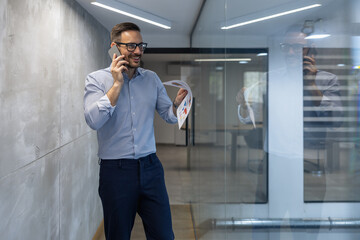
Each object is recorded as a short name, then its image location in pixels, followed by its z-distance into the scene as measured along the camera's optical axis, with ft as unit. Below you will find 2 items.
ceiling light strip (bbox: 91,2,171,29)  9.44
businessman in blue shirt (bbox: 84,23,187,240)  5.40
